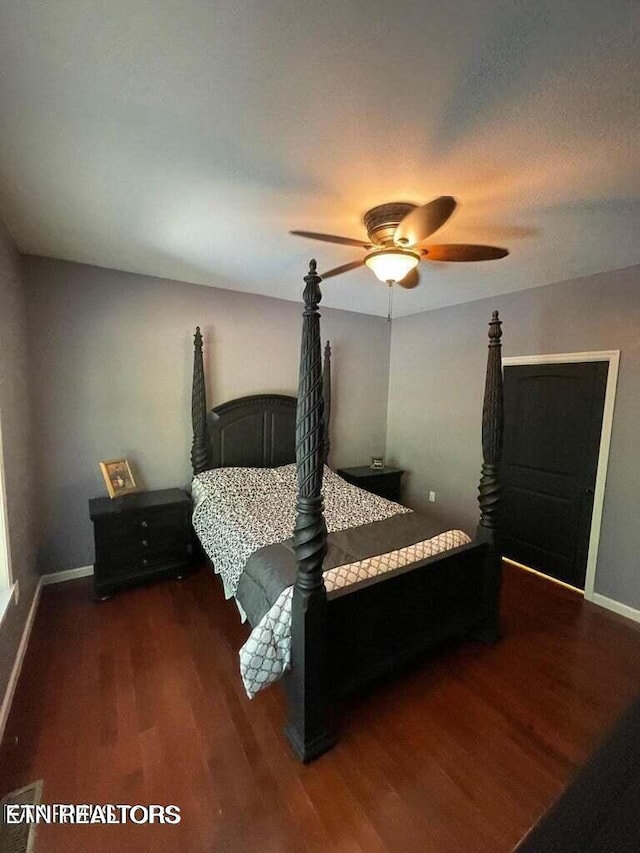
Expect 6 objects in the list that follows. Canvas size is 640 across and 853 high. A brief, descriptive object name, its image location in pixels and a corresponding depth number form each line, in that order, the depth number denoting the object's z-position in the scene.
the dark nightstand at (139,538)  2.58
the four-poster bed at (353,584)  1.50
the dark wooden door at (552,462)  2.75
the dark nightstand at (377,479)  3.79
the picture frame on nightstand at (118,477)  2.77
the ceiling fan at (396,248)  1.65
